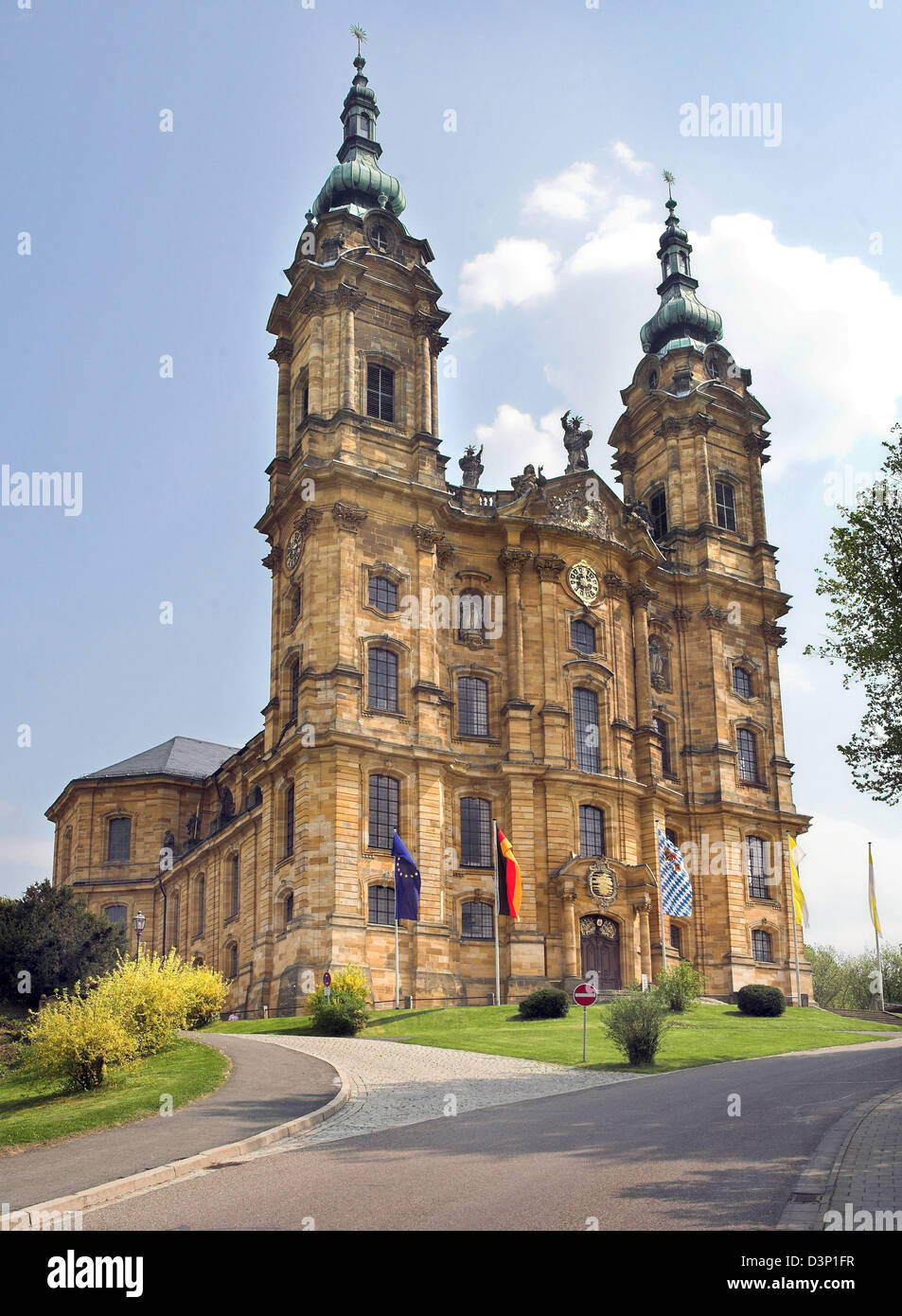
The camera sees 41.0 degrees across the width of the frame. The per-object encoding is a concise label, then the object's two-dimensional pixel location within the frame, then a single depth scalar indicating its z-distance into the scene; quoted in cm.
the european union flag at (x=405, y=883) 4234
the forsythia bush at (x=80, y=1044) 2334
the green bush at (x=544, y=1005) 3831
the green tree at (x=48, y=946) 3916
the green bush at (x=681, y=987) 4062
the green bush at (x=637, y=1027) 2656
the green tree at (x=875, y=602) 2589
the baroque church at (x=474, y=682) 4606
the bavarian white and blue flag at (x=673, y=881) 4691
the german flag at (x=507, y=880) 4475
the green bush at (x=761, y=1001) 4400
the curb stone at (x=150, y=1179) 1162
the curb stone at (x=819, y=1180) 1026
